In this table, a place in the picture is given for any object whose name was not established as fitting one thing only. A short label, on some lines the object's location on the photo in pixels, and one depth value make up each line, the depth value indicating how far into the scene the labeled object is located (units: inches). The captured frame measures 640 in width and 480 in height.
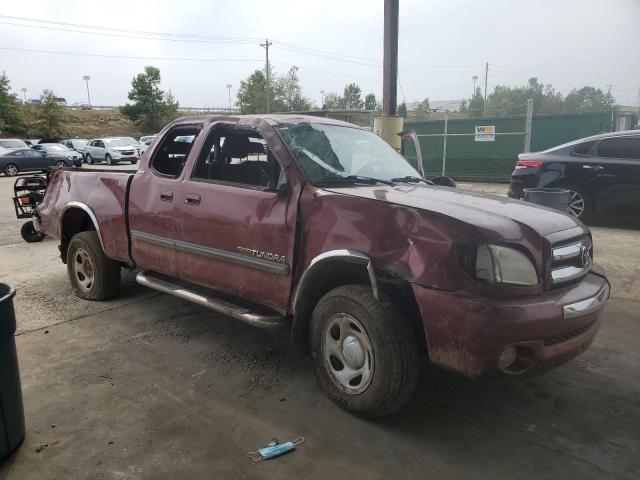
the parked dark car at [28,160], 903.1
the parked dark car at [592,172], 304.7
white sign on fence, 530.0
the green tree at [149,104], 2139.5
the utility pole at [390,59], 306.7
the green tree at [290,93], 2007.9
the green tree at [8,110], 1877.5
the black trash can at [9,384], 99.5
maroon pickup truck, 101.0
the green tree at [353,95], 2800.2
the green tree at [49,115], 2012.8
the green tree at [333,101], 2227.5
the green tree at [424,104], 2102.6
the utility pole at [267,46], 2210.1
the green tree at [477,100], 2340.8
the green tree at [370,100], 2965.1
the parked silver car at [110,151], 1128.8
